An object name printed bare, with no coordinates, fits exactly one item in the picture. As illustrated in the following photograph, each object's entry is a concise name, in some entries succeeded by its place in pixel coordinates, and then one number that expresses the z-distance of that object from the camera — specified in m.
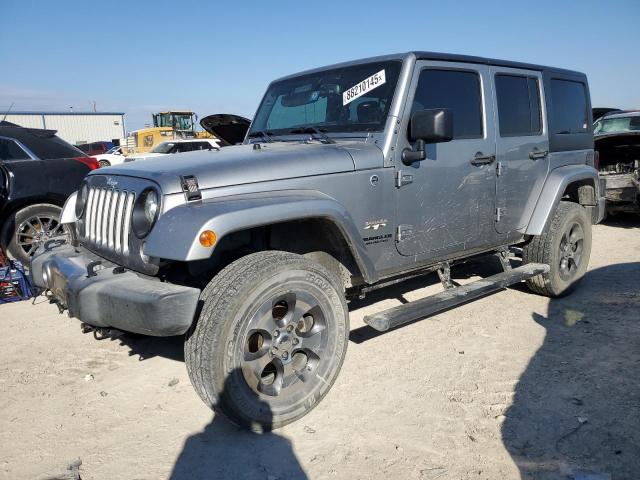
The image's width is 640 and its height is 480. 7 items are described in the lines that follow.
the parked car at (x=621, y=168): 7.91
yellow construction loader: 26.59
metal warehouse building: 45.53
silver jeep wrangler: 2.50
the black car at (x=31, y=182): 5.80
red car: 28.49
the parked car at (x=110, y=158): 21.05
